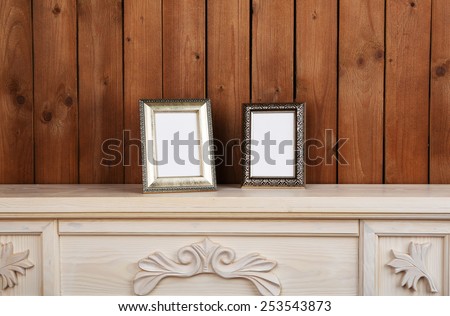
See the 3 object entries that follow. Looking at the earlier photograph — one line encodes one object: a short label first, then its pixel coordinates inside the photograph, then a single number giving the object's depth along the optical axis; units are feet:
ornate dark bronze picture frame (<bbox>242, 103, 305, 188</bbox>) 3.88
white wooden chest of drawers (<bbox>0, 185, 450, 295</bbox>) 3.40
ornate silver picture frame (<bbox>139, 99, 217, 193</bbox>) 3.73
